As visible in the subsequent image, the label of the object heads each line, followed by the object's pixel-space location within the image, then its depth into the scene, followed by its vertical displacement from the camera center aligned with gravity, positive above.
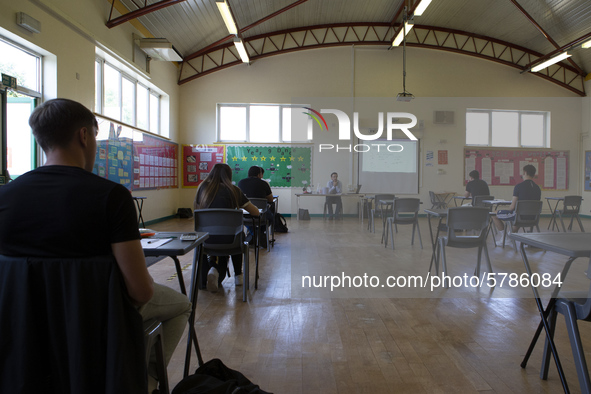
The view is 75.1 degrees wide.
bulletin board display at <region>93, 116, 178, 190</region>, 5.96 +0.48
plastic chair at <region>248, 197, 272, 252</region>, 4.61 -0.23
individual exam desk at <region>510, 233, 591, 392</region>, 1.58 -0.26
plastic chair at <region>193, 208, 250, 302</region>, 2.91 -0.33
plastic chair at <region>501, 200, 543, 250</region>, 4.94 -0.36
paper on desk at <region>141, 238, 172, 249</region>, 1.61 -0.26
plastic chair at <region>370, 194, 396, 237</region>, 5.36 -0.34
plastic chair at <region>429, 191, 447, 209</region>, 7.08 -0.31
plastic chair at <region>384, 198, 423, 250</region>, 4.90 -0.35
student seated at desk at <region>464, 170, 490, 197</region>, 5.00 -0.04
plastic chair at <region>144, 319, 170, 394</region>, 1.23 -0.55
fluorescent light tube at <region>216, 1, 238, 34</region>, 5.67 +2.69
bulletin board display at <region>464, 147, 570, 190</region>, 7.10 +0.45
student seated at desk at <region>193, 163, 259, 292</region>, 3.19 -0.11
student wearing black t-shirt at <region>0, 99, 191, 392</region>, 0.95 -0.07
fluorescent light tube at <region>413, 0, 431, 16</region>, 5.94 +2.83
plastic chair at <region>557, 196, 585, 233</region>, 6.18 -0.36
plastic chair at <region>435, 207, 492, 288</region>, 3.52 -0.37
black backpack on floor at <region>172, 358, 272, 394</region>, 1.39 -0.74
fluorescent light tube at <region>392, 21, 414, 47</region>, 6.82 +3.14
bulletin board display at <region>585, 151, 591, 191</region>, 9.95 +0.39
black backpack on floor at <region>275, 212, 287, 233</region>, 6.75 -0.74
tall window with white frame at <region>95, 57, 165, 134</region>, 6.23 +1.61
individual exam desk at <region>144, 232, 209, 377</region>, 1.56 -0.29
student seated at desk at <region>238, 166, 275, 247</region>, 4.90 -0.04
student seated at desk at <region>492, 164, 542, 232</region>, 5.05 -0.06
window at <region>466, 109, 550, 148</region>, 9.35 +1.39
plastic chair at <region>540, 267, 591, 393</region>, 1.45 -0.51
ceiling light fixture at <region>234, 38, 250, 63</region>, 7.40 +2.78
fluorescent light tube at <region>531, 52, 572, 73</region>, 7.92 +2.71
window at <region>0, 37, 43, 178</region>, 4.21 +0.95
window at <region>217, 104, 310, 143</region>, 9.91 +1.58
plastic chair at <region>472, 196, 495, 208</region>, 4.73 -0.18
